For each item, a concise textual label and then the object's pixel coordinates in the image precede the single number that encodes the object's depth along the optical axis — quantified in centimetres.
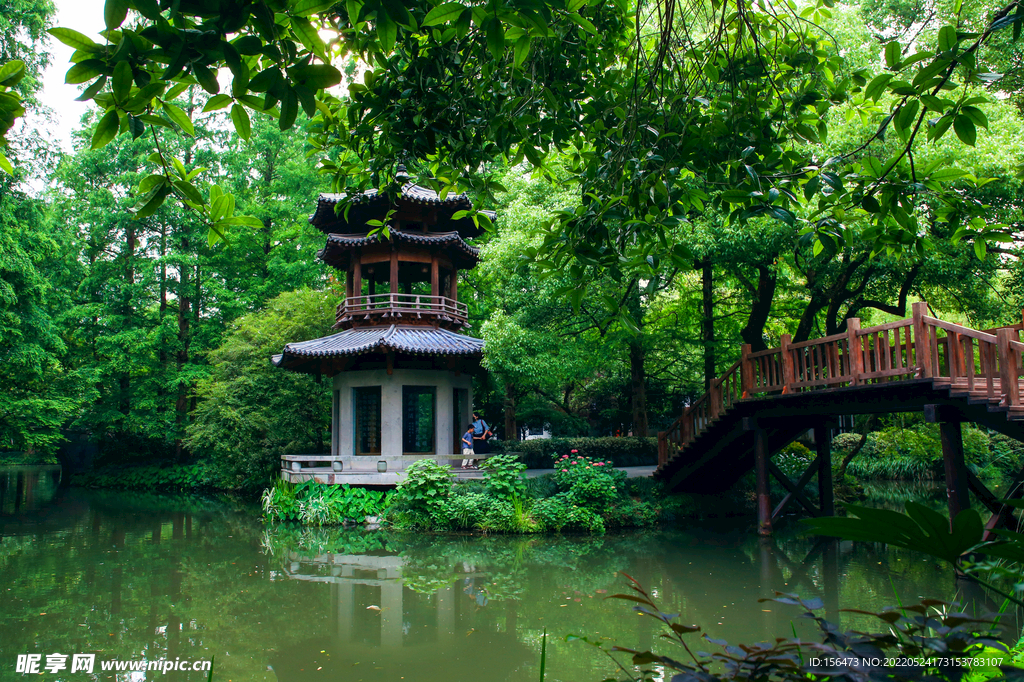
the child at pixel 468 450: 1415
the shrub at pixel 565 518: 1169
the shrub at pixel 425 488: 1229
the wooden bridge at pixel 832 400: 766
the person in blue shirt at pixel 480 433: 1527
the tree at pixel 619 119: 242
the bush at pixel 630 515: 1218
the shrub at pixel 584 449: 1698
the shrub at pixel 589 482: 1208
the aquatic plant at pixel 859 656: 131
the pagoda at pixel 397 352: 1531
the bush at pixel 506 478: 1220
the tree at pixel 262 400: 1645
